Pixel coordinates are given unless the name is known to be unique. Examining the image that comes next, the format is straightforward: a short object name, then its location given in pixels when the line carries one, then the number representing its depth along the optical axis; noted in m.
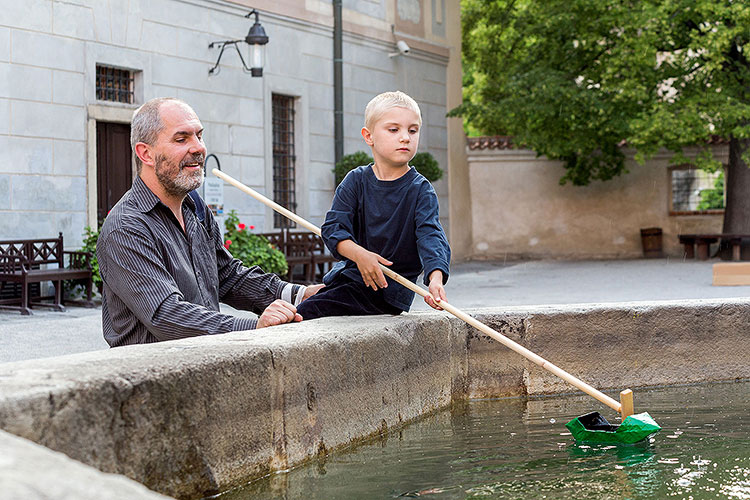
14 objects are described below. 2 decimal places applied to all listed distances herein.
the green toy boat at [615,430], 3.50
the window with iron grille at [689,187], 23.52
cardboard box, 13.72
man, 3.27
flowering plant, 11.92
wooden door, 13.73
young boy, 3.99
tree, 18.59
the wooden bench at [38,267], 11.09
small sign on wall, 12.12
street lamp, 14.01
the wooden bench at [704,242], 20.05
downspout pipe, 17.80
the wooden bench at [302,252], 14.59
